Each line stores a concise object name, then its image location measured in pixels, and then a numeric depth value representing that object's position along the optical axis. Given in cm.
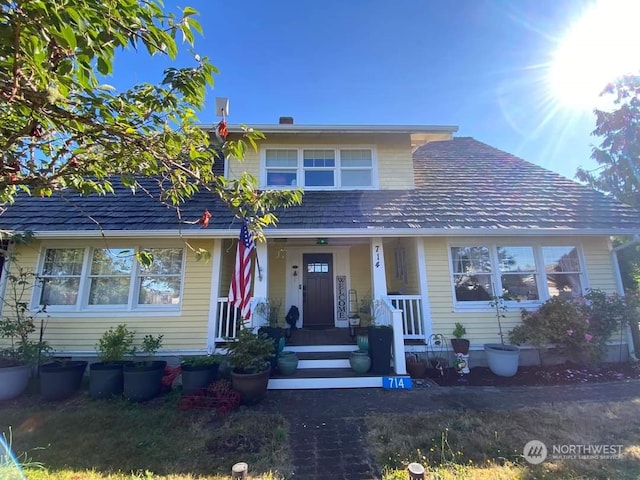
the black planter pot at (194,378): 494
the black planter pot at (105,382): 500
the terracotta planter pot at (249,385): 461
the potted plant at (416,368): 583
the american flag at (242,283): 546
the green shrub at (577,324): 579
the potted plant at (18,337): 516
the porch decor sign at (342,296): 834
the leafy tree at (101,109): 160
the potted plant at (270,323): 577
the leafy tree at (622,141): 1249
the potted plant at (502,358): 579
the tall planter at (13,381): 507
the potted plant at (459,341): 608
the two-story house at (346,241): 634
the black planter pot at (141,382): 489
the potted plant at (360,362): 563
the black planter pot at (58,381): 502
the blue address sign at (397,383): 525
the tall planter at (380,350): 561
